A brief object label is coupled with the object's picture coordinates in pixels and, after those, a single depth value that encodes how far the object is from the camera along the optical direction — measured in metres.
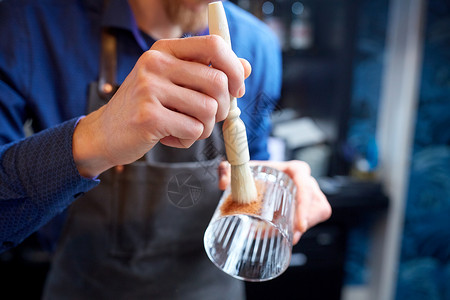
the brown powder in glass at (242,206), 0.34
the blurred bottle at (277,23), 1.38
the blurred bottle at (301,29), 1.58
